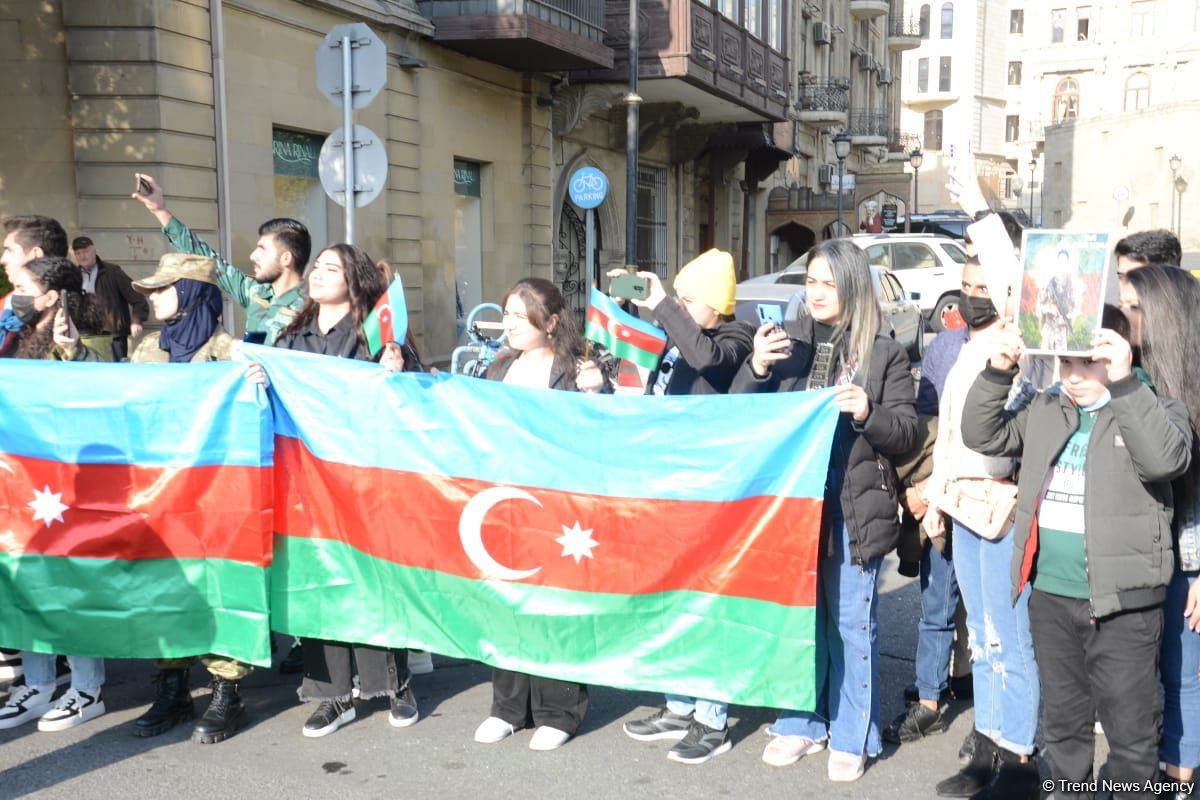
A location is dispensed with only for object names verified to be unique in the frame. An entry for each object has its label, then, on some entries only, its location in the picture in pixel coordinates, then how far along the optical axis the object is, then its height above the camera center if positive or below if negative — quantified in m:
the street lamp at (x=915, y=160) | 30.81 +3.37
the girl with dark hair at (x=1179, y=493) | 3.43 -0.64
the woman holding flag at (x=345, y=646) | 4.75 -1.47
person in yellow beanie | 4.38 -0.16
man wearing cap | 6.43 -0.06
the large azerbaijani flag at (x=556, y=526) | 4.16 -0.91
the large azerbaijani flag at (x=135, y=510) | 4.69 -0.91
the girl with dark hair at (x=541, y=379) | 4.60 -0.39
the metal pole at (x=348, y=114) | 7.77 +1.11
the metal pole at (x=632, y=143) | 16.98 +2.04
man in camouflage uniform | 5.22 +0.02
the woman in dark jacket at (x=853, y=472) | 4.15 -0.67
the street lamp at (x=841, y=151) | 29.48 +3.33
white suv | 21.92 +0.34
